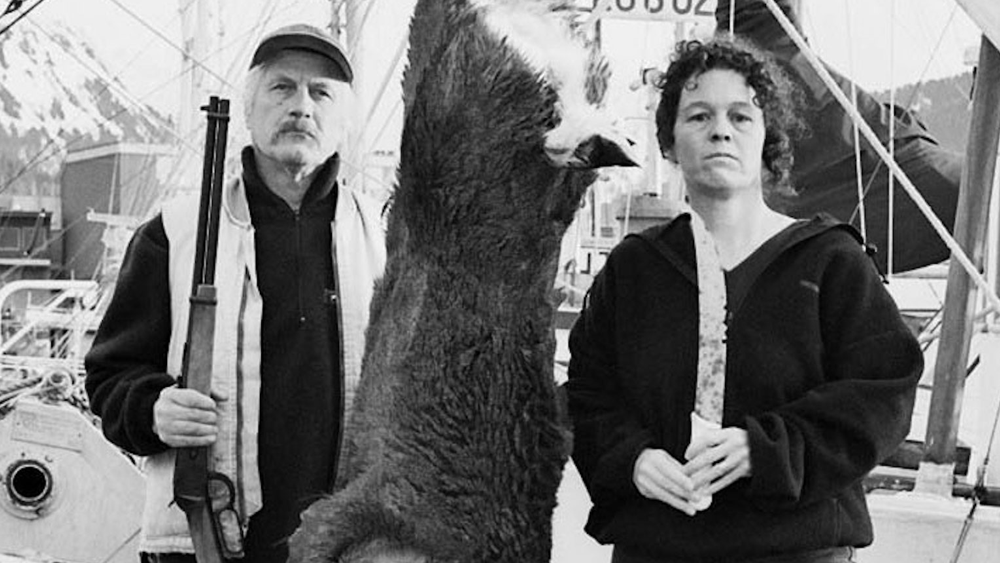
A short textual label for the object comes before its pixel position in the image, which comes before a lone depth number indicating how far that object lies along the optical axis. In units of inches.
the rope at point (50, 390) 224.4
